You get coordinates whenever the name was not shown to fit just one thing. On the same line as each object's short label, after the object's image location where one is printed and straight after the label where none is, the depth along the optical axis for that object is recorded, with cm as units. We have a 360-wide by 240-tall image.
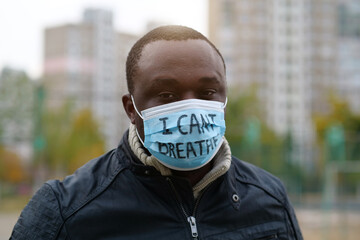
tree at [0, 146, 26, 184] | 1672
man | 177
